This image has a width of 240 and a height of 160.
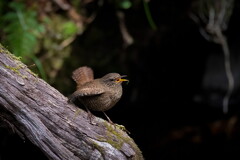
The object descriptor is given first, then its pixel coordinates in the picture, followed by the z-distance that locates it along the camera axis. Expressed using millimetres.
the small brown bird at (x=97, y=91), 6994
